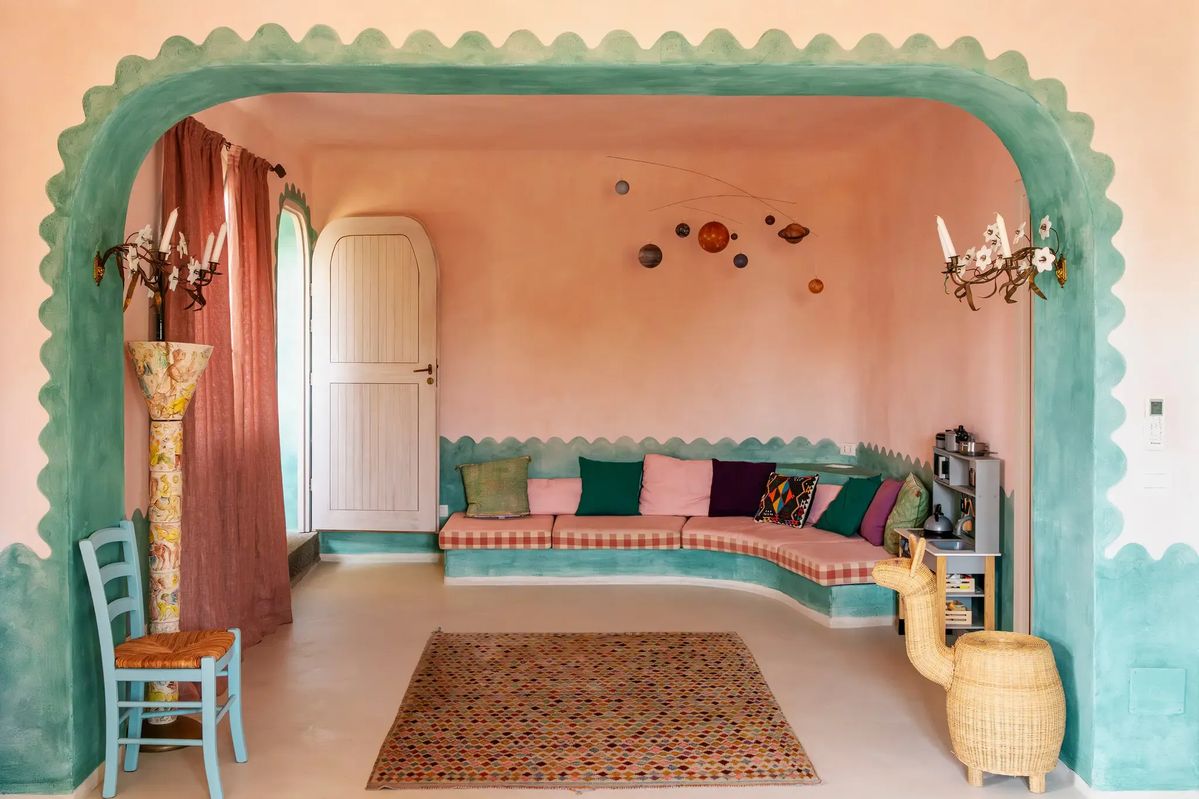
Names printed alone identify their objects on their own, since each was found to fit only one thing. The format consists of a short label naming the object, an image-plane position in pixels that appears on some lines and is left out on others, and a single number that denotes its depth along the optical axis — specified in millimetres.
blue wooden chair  3496
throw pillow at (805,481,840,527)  6812
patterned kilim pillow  6789
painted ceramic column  3977
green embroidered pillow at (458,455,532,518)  7098
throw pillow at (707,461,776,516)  7137
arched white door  7285
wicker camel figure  3494
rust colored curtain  4609
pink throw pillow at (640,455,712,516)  7207
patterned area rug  3756
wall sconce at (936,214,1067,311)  3607
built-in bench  6395
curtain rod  6066
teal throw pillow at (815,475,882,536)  6363
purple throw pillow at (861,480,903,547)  6066
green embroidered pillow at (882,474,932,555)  5609
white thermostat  3473
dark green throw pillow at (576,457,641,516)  7215
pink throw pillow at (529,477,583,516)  7324
